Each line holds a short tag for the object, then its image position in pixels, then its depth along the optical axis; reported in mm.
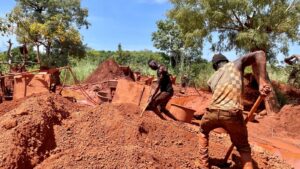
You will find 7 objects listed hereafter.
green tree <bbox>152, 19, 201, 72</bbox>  14618
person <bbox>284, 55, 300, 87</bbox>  7207
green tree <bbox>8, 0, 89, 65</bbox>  13208
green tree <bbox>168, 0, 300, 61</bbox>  7793
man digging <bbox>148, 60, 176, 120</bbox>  4465
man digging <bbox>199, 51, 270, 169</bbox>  2521
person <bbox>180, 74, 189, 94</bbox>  8678
